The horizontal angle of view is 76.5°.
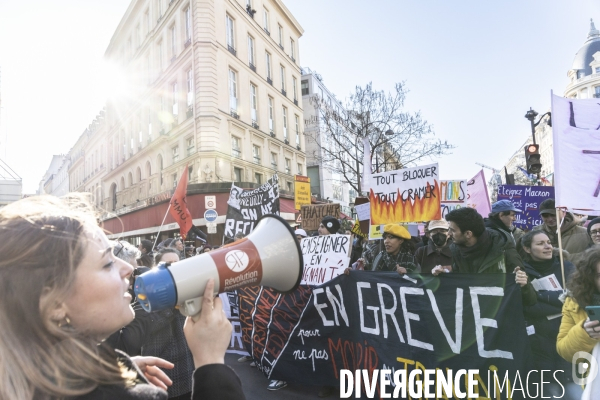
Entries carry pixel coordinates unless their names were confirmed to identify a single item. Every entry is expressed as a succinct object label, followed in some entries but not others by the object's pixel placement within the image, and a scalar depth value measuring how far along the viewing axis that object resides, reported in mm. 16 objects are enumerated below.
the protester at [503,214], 5012
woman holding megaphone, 898
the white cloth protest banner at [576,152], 3084
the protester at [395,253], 4512
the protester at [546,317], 2967
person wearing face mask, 5141
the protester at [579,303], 2186
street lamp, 12703
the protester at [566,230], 4992
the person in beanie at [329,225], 6277
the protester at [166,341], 2330
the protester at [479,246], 3482
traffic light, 9984
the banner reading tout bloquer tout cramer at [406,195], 6234
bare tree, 17695
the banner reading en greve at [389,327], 2783
